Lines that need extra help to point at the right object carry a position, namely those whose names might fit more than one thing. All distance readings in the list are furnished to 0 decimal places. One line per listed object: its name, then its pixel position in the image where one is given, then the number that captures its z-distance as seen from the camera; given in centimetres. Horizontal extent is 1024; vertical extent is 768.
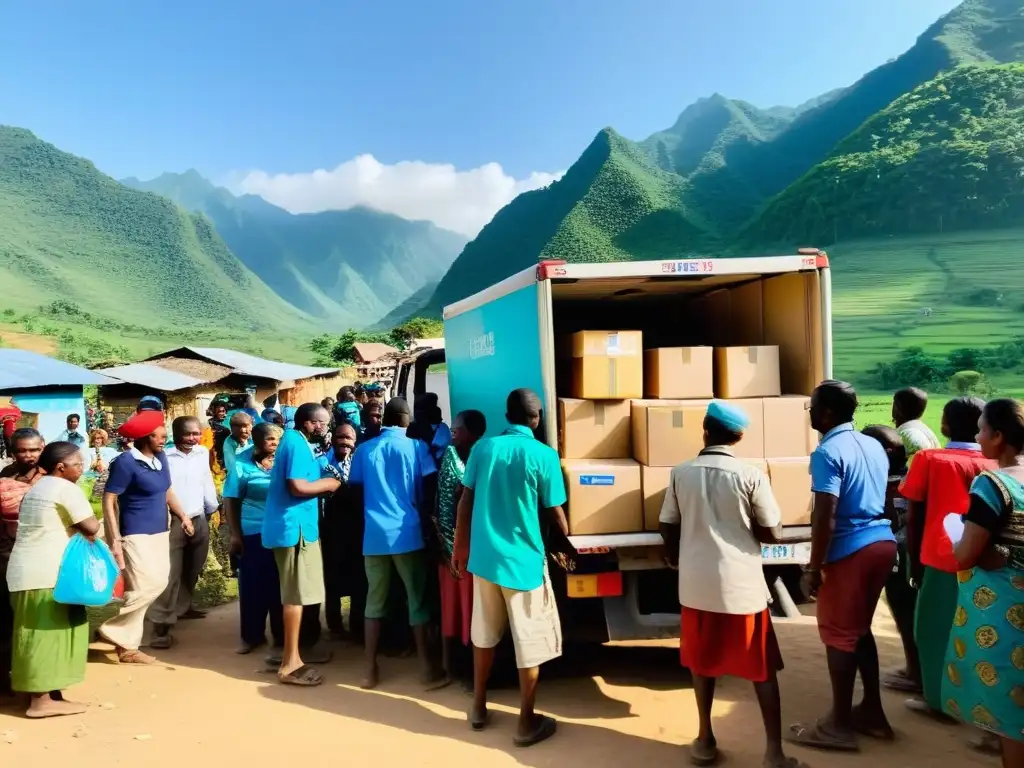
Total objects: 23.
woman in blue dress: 244
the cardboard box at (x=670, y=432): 377
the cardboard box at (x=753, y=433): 393
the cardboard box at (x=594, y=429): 392
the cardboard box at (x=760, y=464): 385
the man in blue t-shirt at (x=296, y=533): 417
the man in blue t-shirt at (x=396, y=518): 420
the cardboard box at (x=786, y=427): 396
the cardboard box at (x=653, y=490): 376
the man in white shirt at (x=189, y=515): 516
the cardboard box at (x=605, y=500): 374
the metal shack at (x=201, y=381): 1755
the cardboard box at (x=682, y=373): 399
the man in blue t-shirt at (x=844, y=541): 312
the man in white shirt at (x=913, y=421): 397
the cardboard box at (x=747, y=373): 406
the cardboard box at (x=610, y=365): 394
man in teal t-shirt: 344
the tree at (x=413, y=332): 5291
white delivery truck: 377
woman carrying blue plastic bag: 373
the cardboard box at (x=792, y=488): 386
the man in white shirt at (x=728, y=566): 304
